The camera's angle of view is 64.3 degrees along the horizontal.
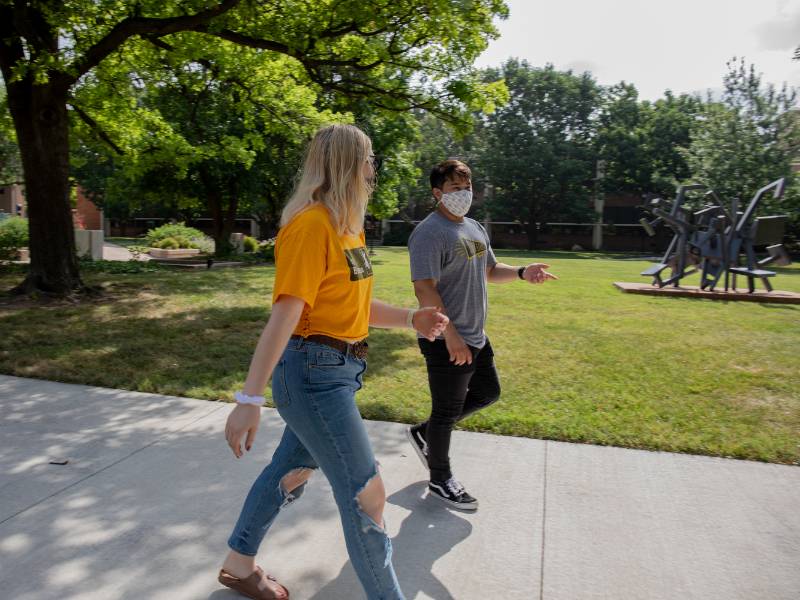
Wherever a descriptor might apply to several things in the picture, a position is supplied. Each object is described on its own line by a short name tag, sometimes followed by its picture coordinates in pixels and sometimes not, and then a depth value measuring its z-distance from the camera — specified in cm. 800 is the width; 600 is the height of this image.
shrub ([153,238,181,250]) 2581
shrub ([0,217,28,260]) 1602
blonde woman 210
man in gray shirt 330
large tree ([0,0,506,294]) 977
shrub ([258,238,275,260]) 2328
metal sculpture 1373
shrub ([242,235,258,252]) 2672
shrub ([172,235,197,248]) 2680
